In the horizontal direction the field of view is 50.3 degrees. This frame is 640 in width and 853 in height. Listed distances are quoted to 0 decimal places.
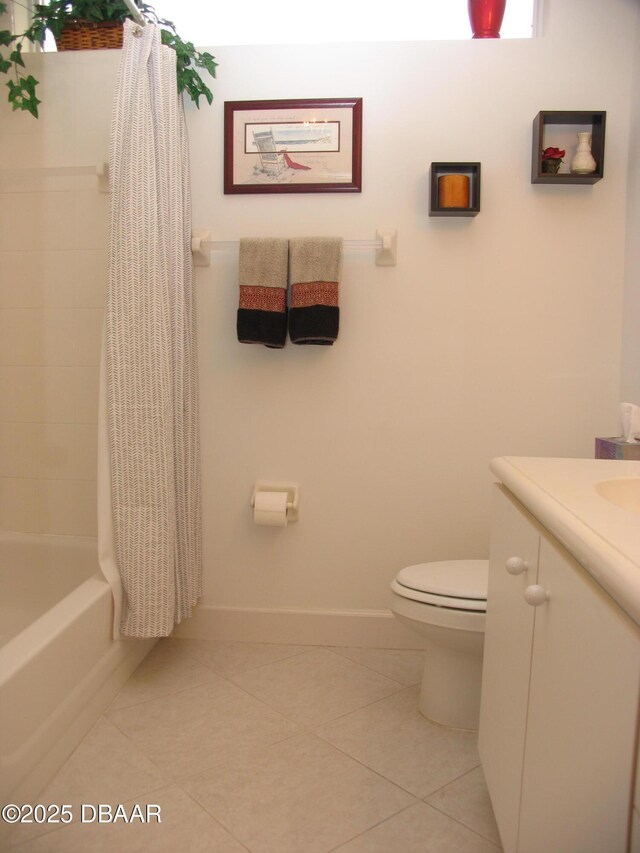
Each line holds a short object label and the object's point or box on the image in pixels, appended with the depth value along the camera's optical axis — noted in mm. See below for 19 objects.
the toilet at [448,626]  1775
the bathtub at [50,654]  1441
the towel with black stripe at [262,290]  2184
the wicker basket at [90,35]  2090
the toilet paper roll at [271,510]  2293
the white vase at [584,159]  2115
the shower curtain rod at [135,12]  1914
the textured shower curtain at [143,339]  1910
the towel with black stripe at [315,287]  2156
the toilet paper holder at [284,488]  2391
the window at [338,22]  2391
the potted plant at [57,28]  2062
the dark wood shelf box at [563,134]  2129
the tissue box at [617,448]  1750
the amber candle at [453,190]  2158
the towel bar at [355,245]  2236
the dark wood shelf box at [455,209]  2172
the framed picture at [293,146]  2266
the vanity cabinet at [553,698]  742
